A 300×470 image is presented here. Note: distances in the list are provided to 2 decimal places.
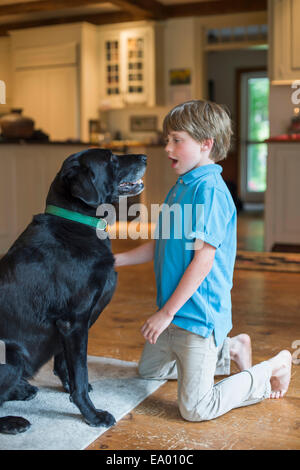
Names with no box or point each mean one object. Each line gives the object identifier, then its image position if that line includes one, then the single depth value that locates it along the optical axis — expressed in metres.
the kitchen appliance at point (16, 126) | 4.52
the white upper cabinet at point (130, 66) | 6.93
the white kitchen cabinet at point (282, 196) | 4.34
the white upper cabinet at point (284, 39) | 4.49
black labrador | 1.43
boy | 1.50
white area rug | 1.39
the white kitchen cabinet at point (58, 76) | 7.17
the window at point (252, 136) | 9.16
